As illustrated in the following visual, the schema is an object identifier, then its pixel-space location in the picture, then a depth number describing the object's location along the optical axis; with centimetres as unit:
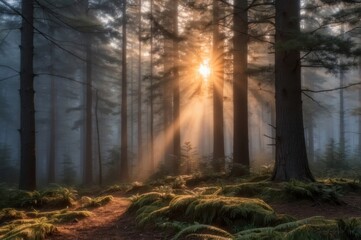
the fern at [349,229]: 350
